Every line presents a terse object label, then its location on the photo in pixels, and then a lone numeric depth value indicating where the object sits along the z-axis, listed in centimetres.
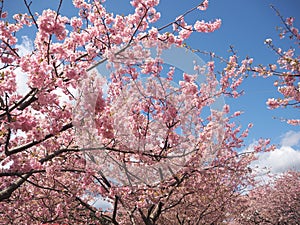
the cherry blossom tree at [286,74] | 602
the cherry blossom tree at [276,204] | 2153
